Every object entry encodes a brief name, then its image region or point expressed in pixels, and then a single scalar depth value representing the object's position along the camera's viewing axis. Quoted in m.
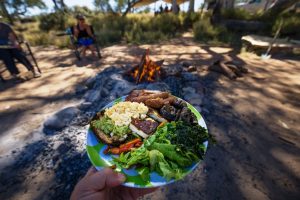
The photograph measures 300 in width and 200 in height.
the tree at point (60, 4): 14.00
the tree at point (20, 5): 16.59
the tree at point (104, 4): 14.23
